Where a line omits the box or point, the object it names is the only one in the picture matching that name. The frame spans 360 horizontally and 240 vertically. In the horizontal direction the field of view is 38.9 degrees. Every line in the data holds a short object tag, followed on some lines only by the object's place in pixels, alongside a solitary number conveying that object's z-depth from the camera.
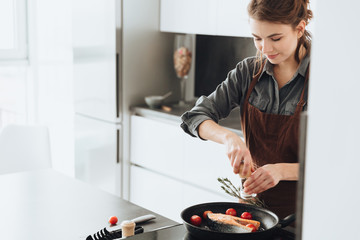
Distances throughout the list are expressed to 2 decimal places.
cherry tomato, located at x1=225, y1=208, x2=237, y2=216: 1.50
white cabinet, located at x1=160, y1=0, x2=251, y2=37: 3.05
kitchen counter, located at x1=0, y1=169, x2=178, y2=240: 1.65
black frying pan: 1.29
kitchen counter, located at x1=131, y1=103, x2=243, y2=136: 3.13
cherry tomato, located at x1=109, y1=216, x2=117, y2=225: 1.68
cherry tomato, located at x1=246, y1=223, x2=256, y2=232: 1.38
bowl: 3.52
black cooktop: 1.41
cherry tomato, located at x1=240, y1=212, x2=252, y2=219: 1.47
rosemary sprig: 1.72
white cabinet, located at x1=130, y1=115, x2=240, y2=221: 3.07
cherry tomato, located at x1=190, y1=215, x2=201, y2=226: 1.44
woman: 1.83
